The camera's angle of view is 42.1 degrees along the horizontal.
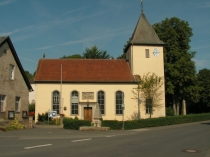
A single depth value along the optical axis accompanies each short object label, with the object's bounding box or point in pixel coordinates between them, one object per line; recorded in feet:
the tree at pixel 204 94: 172.75
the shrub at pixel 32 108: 152.58
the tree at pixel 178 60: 133.49
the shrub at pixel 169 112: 127.03
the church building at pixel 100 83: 110.32
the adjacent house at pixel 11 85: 79.56
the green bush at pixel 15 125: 76.28
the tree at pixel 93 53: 195.79
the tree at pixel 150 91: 109.09
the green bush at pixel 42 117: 105.01
